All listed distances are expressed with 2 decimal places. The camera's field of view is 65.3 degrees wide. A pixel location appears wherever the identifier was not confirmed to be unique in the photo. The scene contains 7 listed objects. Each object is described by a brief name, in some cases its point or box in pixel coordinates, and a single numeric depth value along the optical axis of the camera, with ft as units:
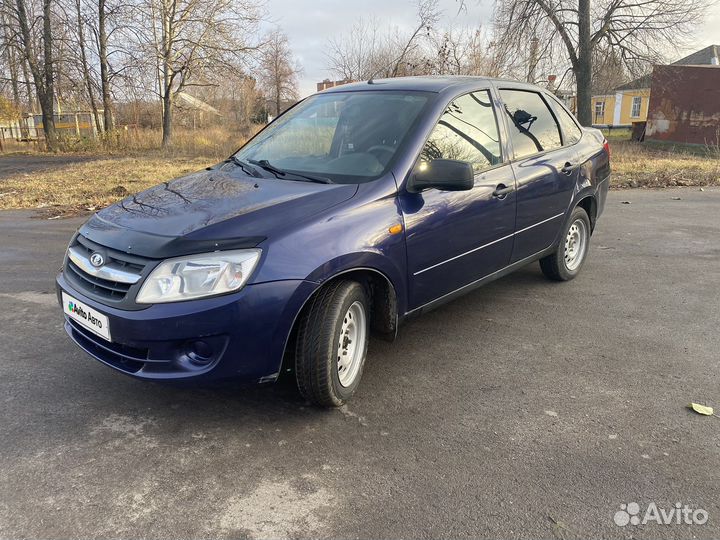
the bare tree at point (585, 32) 80.94
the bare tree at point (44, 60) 80.94
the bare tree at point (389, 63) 69.15
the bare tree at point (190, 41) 77.25
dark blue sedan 8.59
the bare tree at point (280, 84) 159.81
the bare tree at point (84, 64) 81.00
